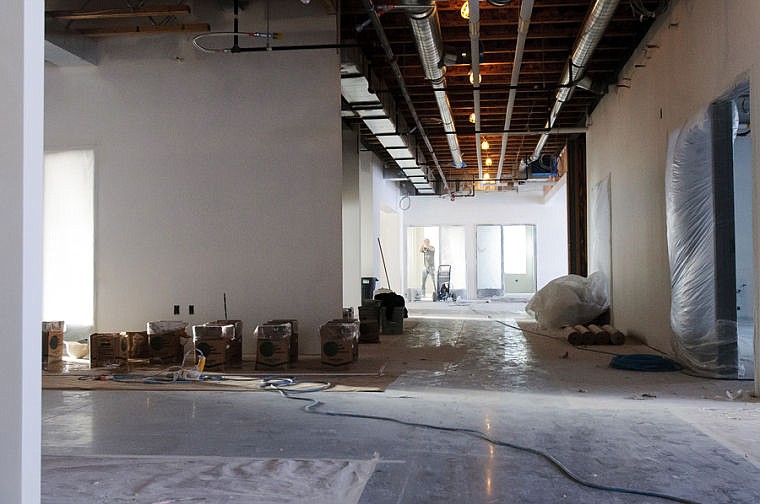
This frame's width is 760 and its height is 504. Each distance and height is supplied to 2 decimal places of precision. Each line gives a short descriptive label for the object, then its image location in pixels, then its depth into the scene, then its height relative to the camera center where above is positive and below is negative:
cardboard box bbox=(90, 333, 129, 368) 6.62 -0.73
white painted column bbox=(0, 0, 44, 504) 1.73 +0.05
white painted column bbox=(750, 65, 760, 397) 4.51 +0.44
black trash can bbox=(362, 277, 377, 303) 11.69 -0.24
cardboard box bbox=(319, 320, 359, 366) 6.21 -0.64
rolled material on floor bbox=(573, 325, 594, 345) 7.95 -0.78
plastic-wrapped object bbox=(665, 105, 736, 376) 5.44 +0.14
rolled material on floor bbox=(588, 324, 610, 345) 7.95 -0.78
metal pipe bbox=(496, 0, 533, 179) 5.56 +2.22
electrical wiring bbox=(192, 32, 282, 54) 6.54 +2.38
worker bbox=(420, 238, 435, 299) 20.17 +0.51
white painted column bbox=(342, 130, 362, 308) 11.12 +0.85
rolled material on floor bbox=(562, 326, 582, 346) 7.95 -0.78
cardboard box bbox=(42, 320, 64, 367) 6.73 -0.67
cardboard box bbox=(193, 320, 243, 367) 6.32 -0.58
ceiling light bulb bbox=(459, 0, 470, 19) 6.24 +2.46
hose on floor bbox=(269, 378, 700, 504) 2.68 -0.88
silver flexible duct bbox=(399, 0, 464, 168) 5.56 +2.20
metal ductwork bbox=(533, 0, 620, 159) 5.79 +2.26
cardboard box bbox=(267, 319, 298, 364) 6.53 -0.62
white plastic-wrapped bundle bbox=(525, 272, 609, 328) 9.28 -0.40
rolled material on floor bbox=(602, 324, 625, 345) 7.84 -0.77
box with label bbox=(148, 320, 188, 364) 6.76 -0.67
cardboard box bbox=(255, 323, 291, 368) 6.16 -0.65
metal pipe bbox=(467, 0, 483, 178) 5.42 +2.21
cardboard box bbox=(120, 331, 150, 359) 6.88 -0.71
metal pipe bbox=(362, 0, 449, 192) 5.80 +2.30
